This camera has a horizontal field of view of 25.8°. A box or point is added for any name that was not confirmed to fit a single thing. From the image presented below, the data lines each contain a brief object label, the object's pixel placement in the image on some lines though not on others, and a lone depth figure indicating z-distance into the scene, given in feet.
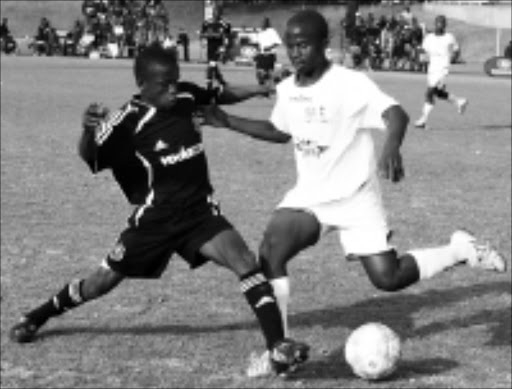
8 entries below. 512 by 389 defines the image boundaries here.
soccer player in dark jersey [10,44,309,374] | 20.67
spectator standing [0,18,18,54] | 160.78
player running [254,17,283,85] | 98.43
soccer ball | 20.03
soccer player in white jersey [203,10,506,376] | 21.40
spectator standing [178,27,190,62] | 154.61
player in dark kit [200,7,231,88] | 106.86
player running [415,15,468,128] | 69.87
